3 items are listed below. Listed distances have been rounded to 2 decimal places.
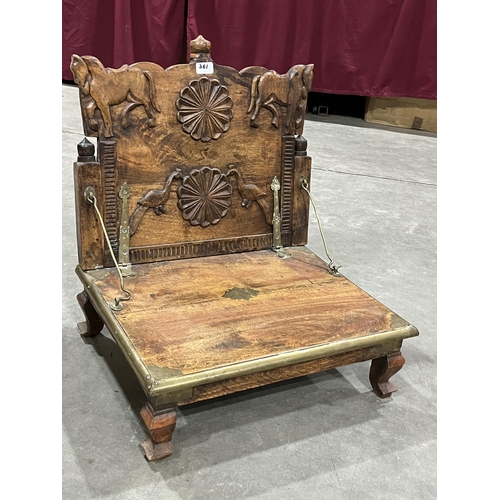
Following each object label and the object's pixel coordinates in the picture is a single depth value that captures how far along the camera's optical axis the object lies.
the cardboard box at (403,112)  6.89
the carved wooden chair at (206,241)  2.14
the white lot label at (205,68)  2.55
